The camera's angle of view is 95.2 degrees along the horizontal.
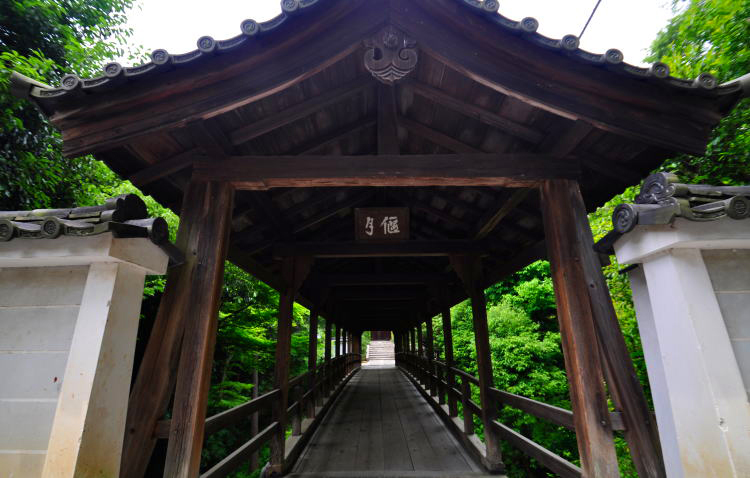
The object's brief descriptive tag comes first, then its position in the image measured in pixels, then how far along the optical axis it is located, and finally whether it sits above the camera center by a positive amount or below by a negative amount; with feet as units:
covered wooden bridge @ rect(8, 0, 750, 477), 7.51 +5.14
